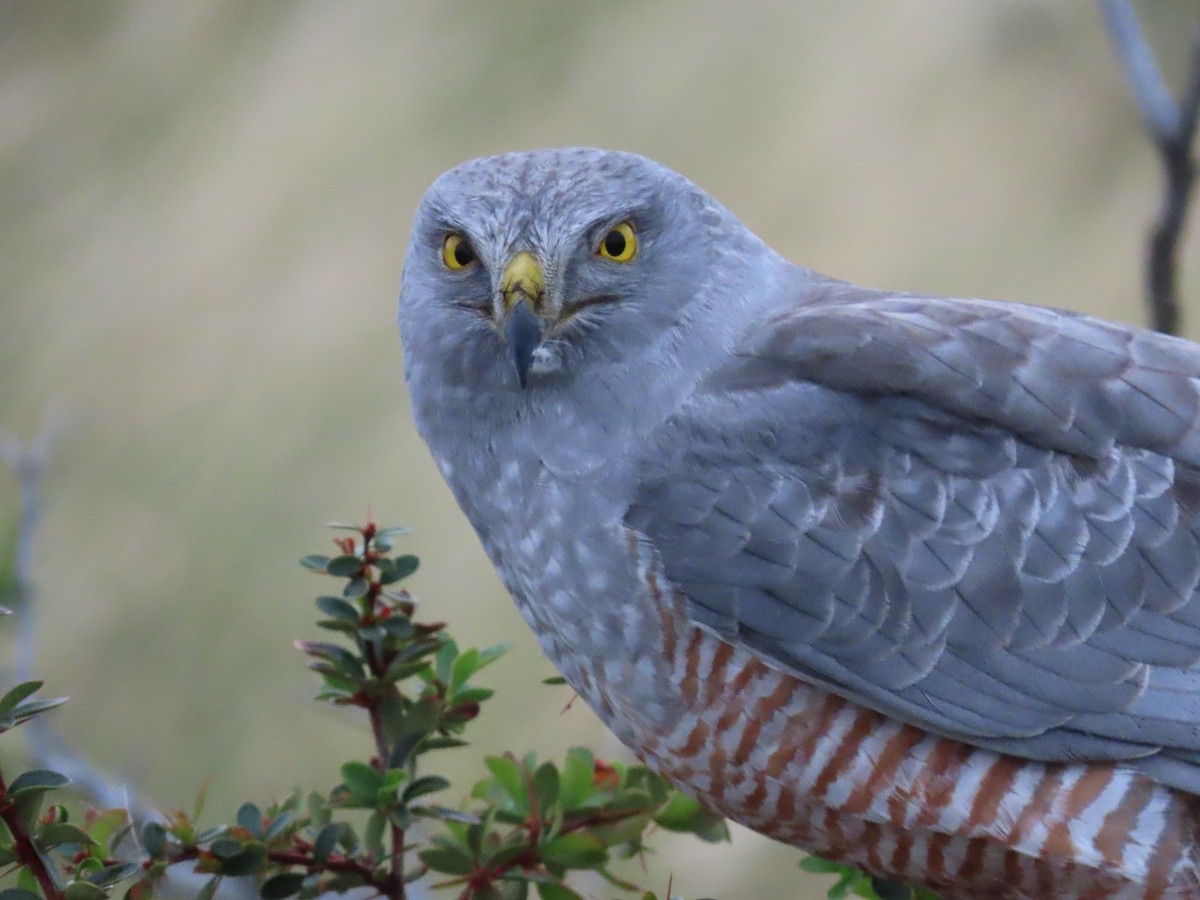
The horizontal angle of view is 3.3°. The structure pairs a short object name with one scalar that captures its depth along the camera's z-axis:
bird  4.34
